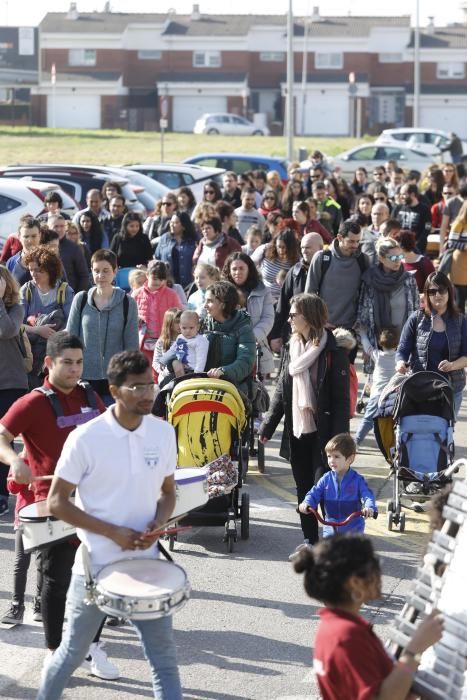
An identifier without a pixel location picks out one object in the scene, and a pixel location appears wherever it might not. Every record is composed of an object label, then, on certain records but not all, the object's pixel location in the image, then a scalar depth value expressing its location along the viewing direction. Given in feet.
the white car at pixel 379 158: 127.03
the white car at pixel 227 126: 251.80
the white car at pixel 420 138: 144.15
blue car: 101.40
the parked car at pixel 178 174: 91.20
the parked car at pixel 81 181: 73.46
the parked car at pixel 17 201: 62.08
